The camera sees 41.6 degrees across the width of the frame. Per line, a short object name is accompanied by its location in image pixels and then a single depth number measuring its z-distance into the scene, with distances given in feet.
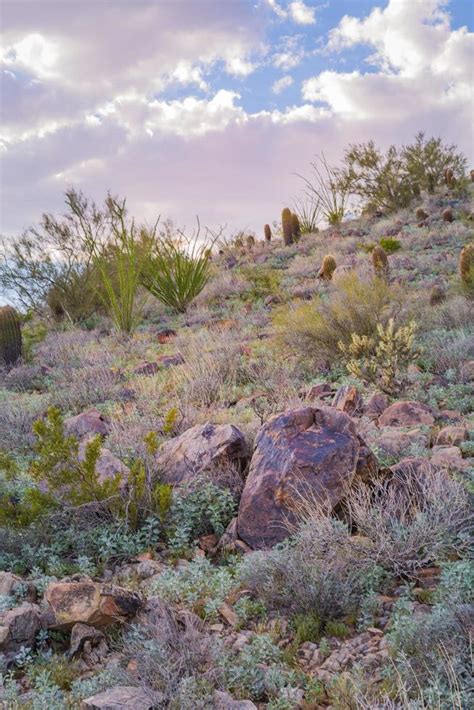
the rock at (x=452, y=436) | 17.43
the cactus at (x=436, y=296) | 39.45
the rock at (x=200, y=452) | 16.33
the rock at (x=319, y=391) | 24.27
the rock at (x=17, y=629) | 10.37
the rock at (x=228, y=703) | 8.29
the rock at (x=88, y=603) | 10.58
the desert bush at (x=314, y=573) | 10.79
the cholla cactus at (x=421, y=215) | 80.38
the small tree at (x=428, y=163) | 98.12
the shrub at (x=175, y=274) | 59.93
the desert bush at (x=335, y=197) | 100.12
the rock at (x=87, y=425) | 22.54
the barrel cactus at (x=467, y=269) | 39.29
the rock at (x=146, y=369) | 35.17
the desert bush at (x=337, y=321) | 32.37
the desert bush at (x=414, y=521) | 11.79
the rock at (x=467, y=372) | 25.09
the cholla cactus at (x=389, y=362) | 24.88
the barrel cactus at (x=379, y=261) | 49.67
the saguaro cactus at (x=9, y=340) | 46.14
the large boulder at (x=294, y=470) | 13.71
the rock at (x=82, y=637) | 10.29
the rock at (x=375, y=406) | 21.67
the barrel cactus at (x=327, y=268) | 57.00
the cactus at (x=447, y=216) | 75.20
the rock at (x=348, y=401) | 20.20
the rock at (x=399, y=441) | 17.03
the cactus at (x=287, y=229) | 92.17
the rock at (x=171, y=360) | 35.98
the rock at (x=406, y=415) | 20.14
